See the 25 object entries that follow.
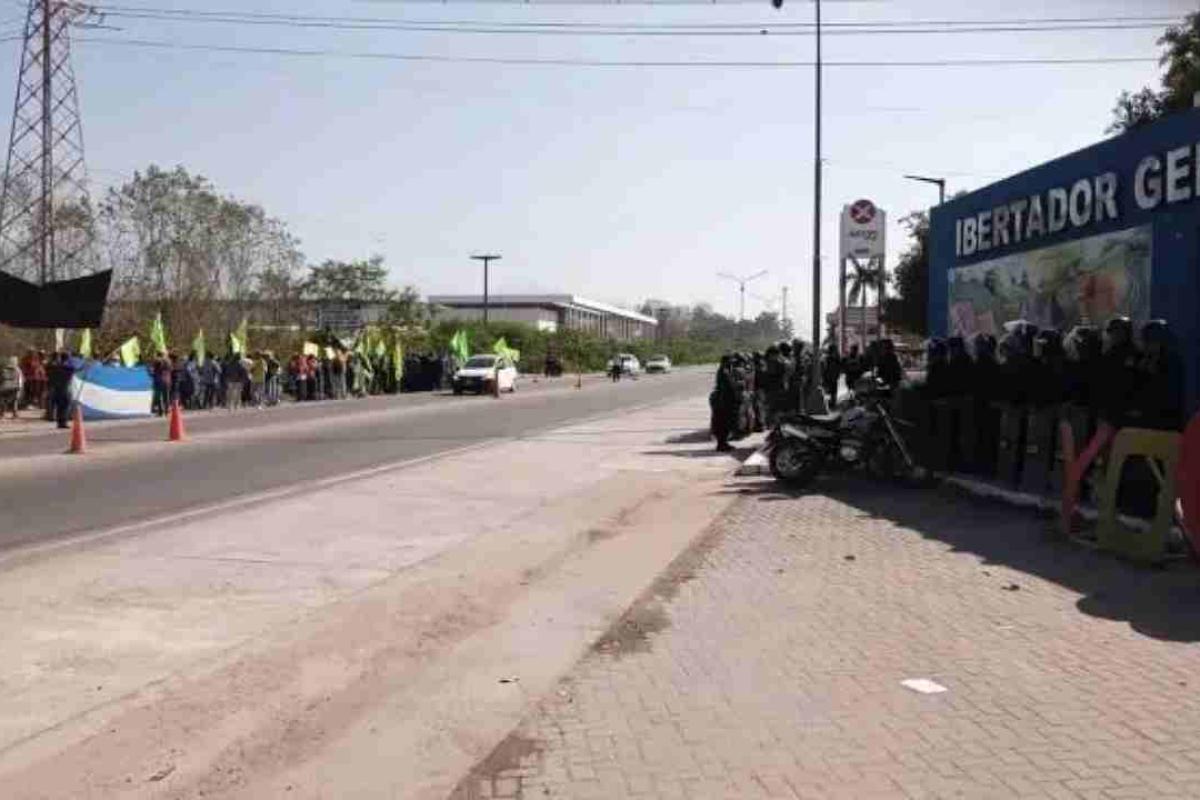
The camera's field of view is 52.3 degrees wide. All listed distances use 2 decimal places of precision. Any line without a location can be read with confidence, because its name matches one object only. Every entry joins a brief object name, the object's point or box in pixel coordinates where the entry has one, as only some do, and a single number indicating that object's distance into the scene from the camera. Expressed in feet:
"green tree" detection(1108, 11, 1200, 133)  96.48
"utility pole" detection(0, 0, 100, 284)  136.15
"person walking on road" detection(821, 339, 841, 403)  81.15
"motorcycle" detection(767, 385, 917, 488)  48.60
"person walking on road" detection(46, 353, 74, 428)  84.58
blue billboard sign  38.06
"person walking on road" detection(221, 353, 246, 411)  112.16
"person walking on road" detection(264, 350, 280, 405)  120.47
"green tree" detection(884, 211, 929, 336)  193.67
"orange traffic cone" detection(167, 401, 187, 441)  71.00
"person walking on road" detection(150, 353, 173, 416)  100.27
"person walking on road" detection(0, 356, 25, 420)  90.68
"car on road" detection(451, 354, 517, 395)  152.97
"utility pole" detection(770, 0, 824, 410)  80.74
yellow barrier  28.45
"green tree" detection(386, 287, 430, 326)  212.23
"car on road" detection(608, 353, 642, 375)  273.56
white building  482.28
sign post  78.84
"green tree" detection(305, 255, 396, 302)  221.25
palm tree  85.88
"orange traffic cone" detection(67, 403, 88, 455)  62.96
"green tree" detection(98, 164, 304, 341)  151.74
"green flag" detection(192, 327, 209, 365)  112.57
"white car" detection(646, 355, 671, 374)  326.96
